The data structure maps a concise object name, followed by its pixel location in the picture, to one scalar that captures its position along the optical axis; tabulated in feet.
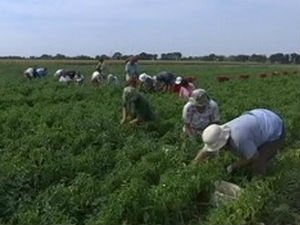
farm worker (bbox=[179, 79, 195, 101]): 39.94
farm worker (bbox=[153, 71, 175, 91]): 55.83
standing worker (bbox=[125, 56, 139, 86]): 54.34
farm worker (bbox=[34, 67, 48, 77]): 90.10
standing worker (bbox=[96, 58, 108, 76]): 70.48
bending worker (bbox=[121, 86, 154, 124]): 33.01
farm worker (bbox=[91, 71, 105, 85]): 67.67
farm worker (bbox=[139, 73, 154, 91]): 56.13
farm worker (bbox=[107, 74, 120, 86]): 66.23
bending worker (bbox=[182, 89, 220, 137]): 27.25
